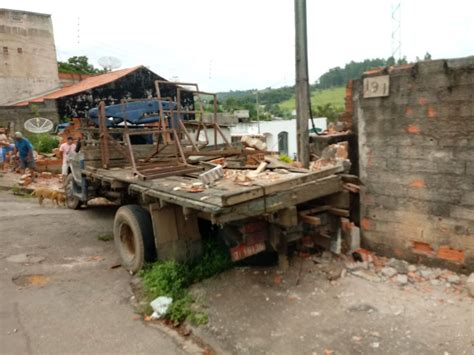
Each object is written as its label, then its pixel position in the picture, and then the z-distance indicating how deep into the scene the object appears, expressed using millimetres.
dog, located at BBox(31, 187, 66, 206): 8469
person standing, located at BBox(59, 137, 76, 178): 9406
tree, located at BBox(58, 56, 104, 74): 33191
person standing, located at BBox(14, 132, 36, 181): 11677
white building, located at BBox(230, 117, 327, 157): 24484
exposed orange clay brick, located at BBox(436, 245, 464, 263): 3852
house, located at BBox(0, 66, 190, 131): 19000
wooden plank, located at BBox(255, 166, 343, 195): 3457
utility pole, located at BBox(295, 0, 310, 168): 5039
